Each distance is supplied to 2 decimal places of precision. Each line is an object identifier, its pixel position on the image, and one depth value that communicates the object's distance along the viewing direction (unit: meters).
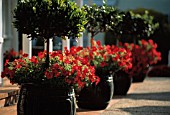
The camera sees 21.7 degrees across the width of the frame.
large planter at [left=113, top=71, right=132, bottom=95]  10.35
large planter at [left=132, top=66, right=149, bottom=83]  13.56
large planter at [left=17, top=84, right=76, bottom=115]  5.70
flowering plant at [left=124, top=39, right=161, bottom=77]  12.53
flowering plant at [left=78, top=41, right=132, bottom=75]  8.30
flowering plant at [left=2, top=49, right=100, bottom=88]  5.86
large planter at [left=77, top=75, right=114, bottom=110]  8.15
